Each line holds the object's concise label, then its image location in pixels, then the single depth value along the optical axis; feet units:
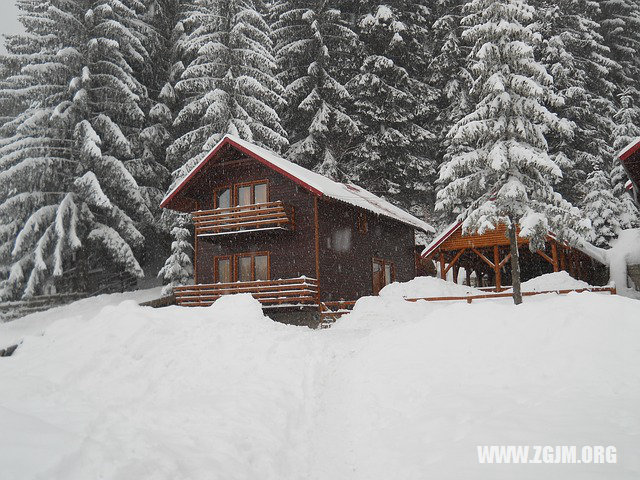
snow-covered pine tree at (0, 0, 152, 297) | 80.18
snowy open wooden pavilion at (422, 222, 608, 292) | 77.00
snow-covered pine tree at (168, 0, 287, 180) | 87.25
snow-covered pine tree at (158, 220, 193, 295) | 82.79
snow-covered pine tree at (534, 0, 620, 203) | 103.14
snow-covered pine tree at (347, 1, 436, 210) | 106.83
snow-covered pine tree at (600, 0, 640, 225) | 98.12
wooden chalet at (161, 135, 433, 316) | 66.44
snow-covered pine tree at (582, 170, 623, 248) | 93.61
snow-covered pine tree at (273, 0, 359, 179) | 102.47
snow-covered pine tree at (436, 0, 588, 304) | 54.39
